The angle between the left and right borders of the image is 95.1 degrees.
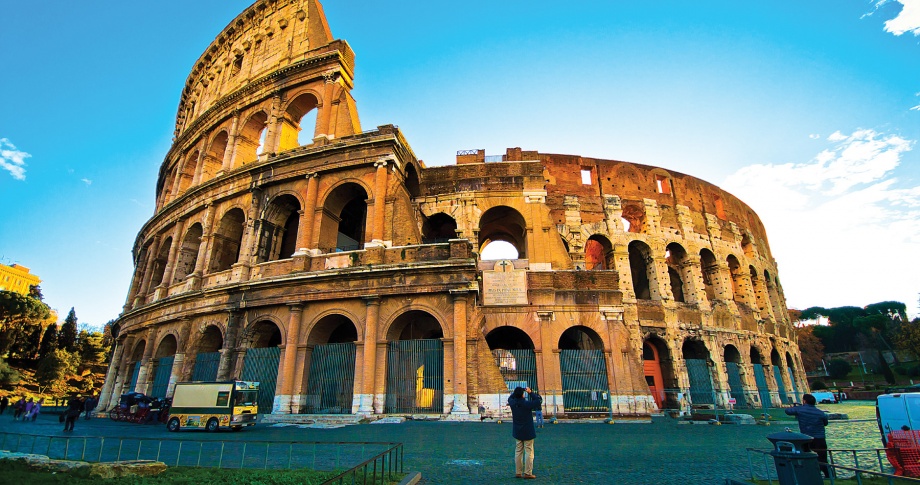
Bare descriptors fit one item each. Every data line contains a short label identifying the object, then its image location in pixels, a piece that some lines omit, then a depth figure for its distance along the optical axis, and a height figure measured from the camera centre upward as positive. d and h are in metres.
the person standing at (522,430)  5.30 -0.52
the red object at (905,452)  5.21 -0.81
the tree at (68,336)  39.91 +4.75
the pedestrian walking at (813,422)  5.31 -0.46
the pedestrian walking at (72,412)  12.56 -0.70
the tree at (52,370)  32.50 +1.31
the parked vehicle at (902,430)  5.25 -0.56
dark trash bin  3.59 -0.66
